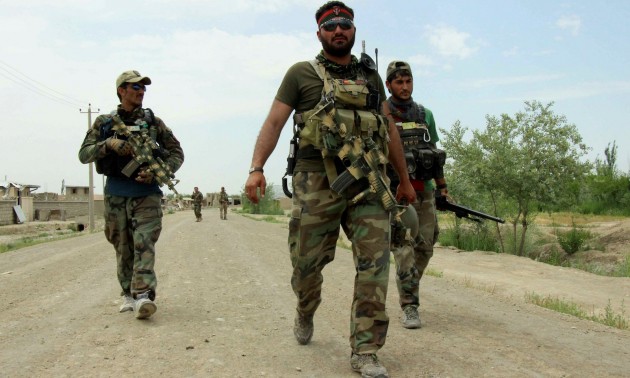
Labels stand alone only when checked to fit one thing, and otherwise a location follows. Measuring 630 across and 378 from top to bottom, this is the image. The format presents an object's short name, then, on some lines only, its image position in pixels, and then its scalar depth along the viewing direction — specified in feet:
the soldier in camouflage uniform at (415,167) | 16.01
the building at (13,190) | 150.21
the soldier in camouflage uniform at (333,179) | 11.43
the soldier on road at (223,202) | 110.42
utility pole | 112.41
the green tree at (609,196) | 101.96
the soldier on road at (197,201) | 96.46
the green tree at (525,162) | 46.21
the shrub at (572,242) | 52.54
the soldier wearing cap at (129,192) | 16.47
